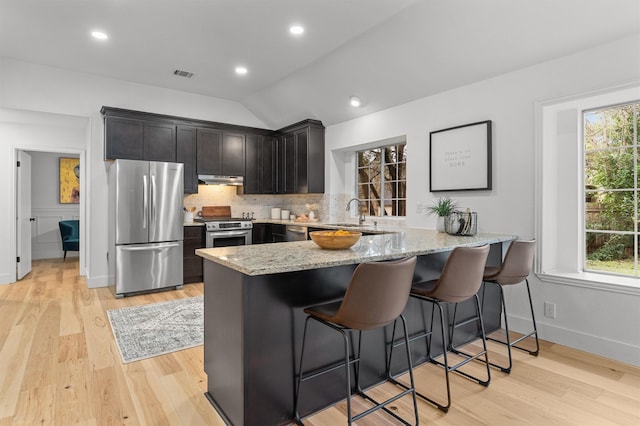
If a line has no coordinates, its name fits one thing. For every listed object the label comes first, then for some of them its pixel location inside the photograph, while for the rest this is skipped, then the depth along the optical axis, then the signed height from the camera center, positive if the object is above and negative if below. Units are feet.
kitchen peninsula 5.66 -2.01
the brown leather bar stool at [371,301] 5.31 -1.41
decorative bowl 7.07 -0.56
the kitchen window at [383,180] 15.85 +1.54
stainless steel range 16.56 -0.98
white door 17.07 -0.20
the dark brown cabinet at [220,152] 17.60 +3.07
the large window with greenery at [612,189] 9.14 +0.62
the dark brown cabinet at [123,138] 15.24 +3.26
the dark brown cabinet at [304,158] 17.63 +2.77
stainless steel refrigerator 14.46 -0.57
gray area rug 9.36 -3.61
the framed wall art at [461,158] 11.16 +1.82
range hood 17.66 +1.65
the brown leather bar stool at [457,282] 6.91 -1.43
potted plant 10.98 +0.05
